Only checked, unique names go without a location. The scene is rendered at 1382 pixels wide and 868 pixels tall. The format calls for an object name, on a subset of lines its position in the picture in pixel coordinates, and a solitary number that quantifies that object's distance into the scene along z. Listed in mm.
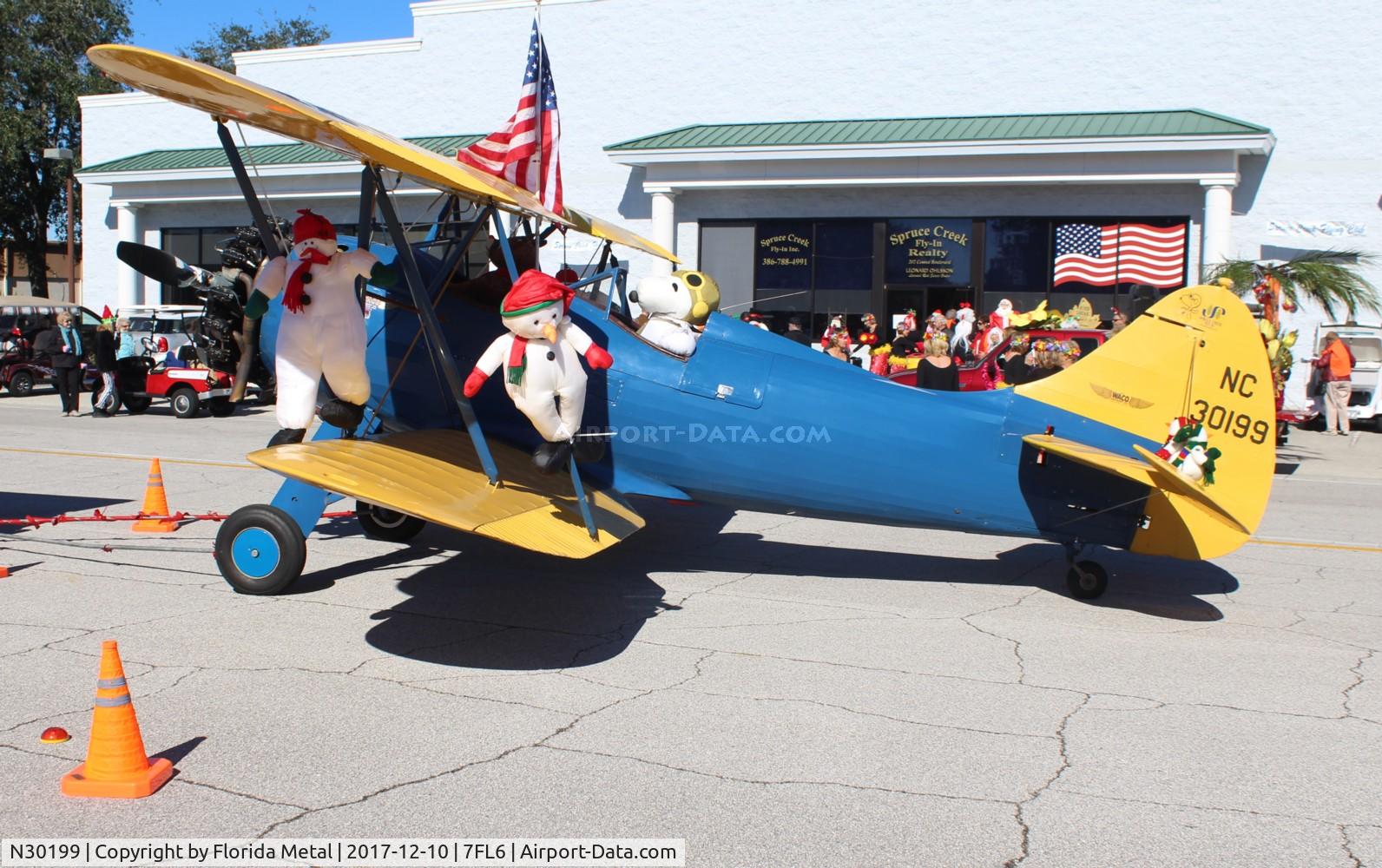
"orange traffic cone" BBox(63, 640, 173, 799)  3973
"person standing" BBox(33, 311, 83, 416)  19703
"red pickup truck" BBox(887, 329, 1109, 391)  16766
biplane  6637
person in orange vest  19641
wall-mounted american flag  22312
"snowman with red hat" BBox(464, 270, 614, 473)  6297
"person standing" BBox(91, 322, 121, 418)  19531
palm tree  17141
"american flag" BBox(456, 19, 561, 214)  10430
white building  21781
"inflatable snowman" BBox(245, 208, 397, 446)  6875
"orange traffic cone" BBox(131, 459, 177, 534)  8914
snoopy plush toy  7391
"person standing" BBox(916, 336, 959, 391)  12133
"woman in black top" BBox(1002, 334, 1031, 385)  14602
